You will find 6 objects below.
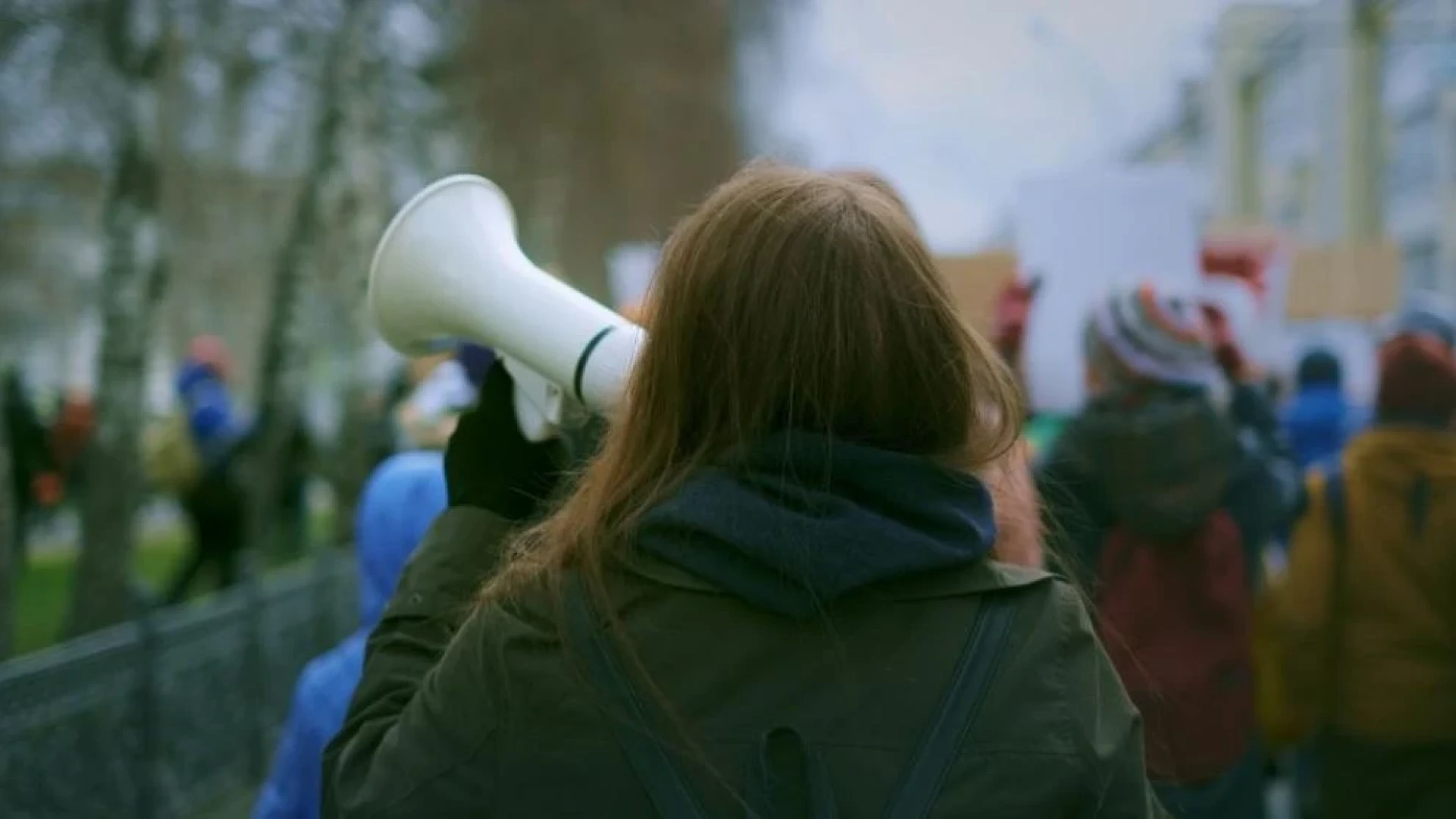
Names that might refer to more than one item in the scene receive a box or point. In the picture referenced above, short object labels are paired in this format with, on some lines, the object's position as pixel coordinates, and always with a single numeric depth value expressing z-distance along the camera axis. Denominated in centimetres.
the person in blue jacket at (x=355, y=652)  287
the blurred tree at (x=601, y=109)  1795
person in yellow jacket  389
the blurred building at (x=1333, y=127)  2152
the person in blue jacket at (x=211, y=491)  1059
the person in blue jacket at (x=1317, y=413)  694
